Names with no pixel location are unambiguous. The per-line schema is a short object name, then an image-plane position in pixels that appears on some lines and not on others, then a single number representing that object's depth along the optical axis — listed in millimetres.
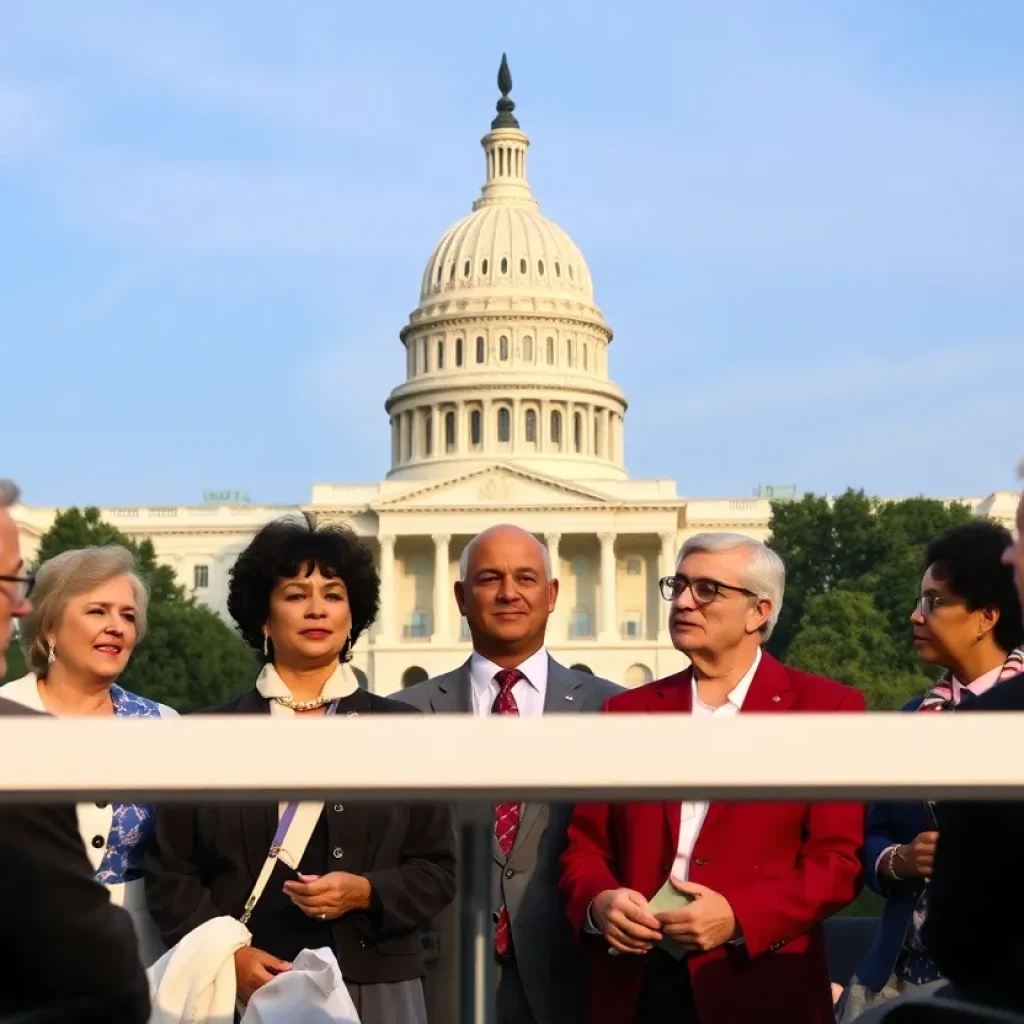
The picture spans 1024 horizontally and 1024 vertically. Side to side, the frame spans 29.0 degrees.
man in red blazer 3205
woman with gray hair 4664
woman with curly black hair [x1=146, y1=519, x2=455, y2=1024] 2678
